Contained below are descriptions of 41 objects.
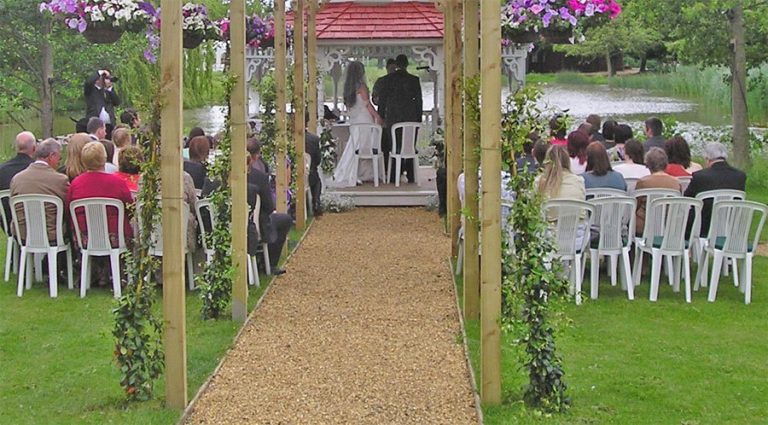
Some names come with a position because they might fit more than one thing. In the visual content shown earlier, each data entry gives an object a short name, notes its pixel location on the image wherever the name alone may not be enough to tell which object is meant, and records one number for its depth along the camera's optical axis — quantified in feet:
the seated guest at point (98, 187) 30.55
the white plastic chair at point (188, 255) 30.07
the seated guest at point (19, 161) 33.99
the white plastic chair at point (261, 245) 32.24
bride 54.08
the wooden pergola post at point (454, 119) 34.94
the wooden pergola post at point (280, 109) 36.78
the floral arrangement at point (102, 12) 41.55
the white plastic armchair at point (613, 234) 30.50
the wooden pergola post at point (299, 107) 42.22
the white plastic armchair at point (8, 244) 32.58
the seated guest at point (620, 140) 41.24
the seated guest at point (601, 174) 31.83
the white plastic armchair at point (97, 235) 30.35
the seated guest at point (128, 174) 31.94
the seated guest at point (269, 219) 32.42
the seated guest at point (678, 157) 34.45
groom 54.70
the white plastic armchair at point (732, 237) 29.99
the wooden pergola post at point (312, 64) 51.65
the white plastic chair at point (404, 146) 53.78
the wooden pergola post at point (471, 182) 26.63
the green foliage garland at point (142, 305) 20.25
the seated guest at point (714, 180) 32.07
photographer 54.39
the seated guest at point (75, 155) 32.60
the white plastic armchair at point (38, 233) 30.81
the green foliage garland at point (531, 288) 19.99
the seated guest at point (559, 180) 29.76
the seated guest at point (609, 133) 43.75
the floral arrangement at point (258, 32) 52.69
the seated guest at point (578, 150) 35.50
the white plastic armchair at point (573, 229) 29.43
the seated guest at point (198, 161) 33.32
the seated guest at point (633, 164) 34.27
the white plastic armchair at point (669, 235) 30.22
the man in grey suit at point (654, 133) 39.72
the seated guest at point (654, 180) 31.99
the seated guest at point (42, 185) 31.22
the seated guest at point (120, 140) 37.44
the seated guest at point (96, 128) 42.43
